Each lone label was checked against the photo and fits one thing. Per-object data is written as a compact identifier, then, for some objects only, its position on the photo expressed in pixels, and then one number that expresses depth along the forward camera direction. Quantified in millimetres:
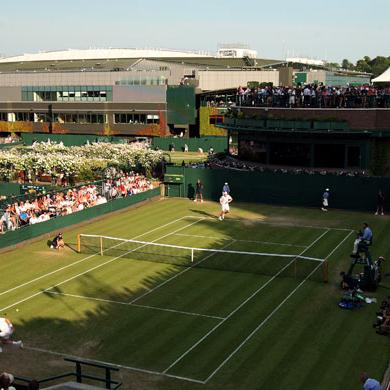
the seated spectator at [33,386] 12473
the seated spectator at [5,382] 13242
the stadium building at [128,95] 82875
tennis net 26609
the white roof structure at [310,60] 169875
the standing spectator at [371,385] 14156
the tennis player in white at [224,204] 36875
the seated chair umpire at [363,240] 24672
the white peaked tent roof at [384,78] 51719
